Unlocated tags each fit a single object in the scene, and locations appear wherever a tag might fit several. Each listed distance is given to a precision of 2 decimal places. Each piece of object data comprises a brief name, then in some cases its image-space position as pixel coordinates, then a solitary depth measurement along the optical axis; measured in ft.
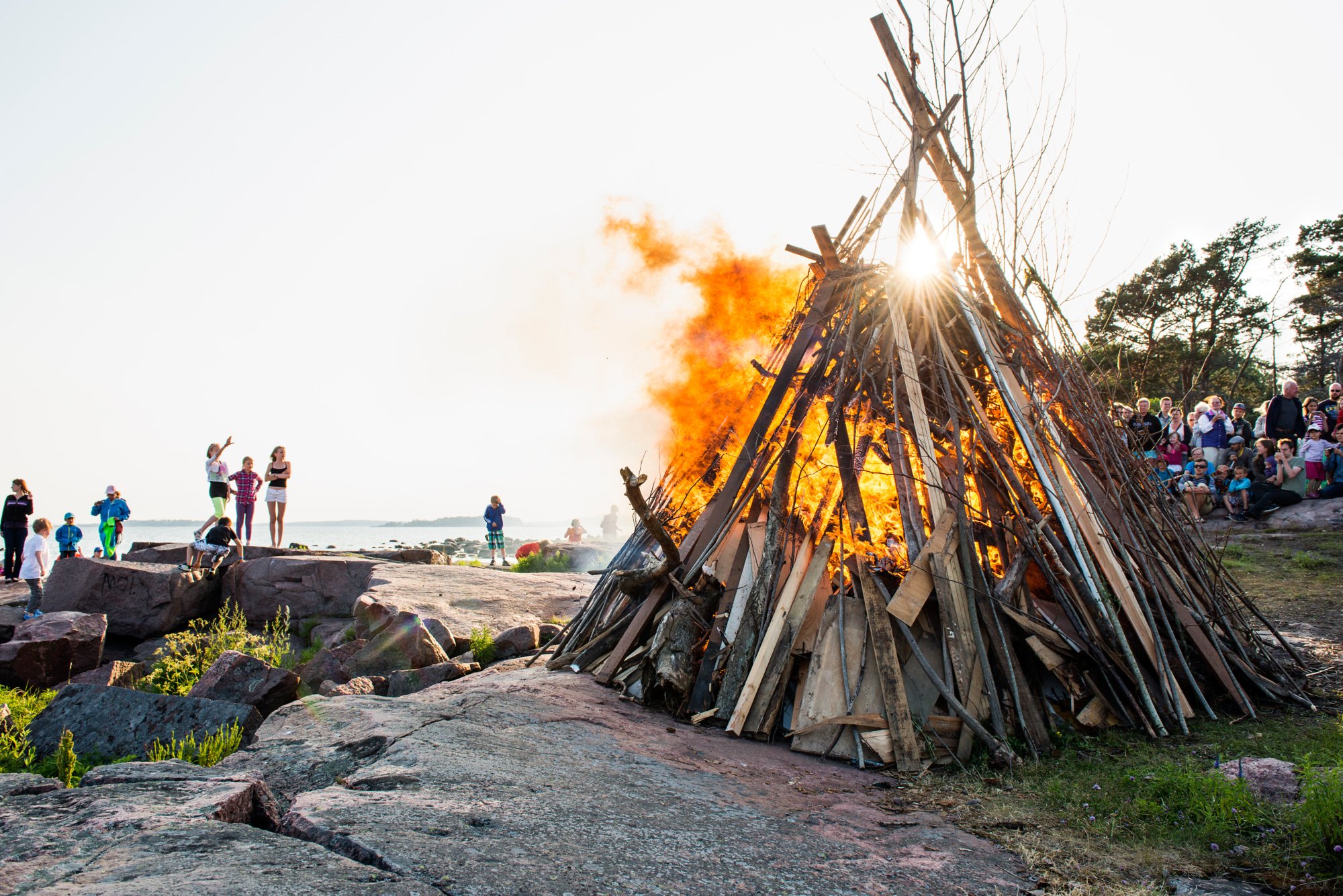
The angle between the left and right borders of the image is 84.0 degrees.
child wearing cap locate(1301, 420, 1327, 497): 35.65
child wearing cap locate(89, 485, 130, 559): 44.50
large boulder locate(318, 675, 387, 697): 18.84
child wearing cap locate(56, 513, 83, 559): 40.45
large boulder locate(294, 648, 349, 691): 24.85
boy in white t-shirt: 34.50
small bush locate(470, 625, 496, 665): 25.26
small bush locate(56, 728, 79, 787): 15.81
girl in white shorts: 40.01
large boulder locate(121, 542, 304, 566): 42.47
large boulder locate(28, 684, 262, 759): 16.61
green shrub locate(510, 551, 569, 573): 56.58
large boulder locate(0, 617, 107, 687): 26.91
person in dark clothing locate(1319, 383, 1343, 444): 37.14
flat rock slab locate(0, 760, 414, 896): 6.77
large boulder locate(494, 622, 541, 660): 25.27
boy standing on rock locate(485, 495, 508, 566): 56.59
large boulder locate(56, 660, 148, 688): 23.95
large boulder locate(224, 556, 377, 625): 35.96
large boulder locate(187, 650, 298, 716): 19.72
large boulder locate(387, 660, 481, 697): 20.98
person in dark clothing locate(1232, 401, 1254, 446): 37.52
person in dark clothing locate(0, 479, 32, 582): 40.52
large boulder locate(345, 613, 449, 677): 24.23
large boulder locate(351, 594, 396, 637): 27.66
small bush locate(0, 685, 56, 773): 16.56
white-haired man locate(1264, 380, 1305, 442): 37.55
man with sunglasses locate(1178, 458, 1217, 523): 36.79
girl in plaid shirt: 40.16
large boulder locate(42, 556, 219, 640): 33.68
